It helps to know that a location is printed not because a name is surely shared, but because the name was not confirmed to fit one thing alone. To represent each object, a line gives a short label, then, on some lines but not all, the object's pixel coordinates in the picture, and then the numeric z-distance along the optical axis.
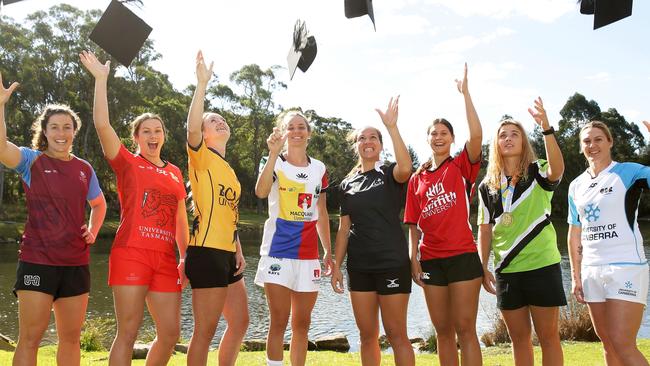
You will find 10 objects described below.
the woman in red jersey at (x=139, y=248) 4.12
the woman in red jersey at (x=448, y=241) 4.58
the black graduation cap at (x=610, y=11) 4.77
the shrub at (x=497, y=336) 11.08
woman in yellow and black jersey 4.38
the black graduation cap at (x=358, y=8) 4.75
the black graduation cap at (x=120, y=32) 4.88
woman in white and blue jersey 4.25
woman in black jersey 4.68
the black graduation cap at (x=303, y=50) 5.49
